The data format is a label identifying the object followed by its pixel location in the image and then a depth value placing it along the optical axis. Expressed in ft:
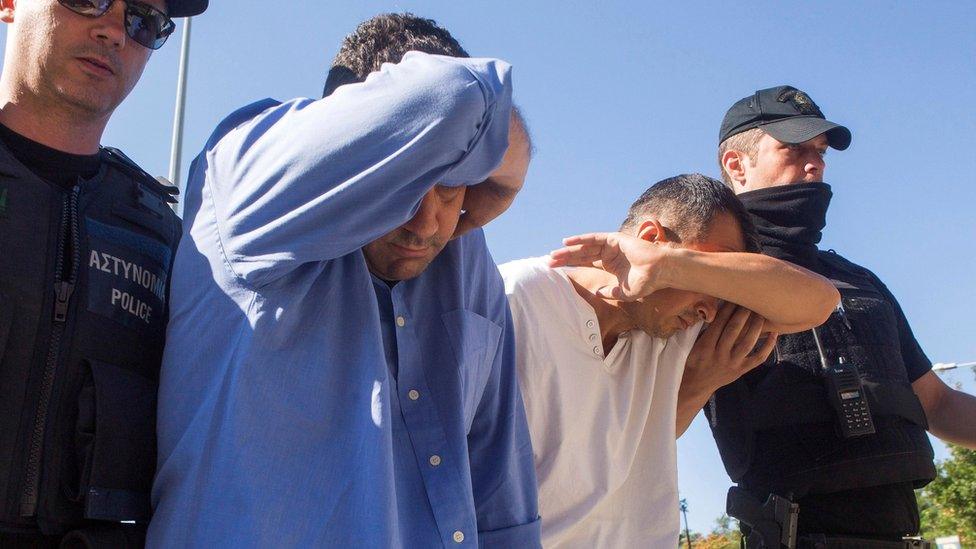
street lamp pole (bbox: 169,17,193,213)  29.81
